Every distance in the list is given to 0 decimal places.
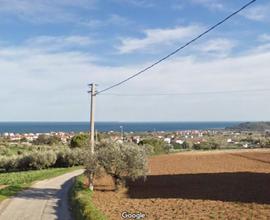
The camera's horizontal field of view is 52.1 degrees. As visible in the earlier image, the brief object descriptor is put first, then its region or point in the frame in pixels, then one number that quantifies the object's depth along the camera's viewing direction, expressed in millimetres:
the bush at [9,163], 33871
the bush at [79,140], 39519
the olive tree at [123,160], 15928
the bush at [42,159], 32705
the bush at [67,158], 33689
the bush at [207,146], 45004
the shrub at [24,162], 33066
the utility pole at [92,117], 16436
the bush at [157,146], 39186
